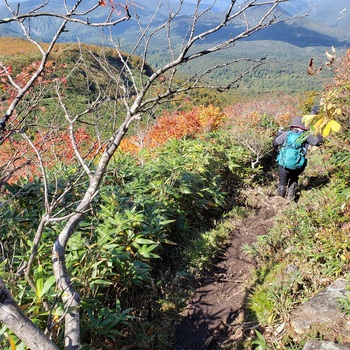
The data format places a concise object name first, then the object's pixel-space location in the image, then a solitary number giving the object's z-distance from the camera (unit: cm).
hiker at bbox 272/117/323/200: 454
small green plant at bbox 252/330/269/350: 217
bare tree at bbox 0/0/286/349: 119
